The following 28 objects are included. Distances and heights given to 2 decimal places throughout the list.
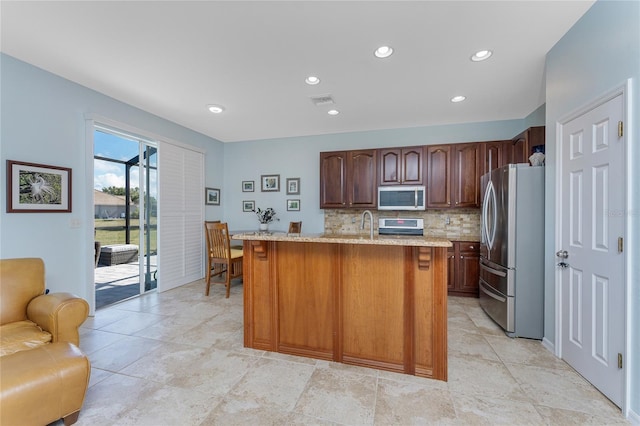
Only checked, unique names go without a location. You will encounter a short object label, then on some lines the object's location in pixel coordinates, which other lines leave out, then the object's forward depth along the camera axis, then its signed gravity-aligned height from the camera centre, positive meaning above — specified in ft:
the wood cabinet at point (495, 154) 12.58 +2.85
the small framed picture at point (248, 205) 17.70 +0.61
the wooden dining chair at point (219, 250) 12.87 -1.81
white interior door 5.53 -0.78
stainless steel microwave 13.51 +0.84
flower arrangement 16.87 -0.07
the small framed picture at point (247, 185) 17.71 +1.93
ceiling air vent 10.85 +4.80
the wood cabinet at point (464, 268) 12.68 -2.68
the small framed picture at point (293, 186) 16.72 +1.79
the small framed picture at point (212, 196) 16.52 +1.15
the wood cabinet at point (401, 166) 13.69 +2.52
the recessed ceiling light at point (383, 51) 7.57 +4.77
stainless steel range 14.01 -0.67
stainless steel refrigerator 8.52 -1.24
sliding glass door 12.63 +0.70
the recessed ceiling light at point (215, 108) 11.85 +4.85
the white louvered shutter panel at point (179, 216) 13.42 -0.09
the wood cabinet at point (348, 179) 14.39 +1.94
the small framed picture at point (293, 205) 16.74 +0.56
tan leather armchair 4.41 -2.71
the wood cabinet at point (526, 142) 10.36 +2.93
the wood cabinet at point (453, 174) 13.02 +1.96
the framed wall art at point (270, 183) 17.13 +2.04
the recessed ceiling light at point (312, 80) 9.27 +4.82
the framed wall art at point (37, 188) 8.04 +0.88
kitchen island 6.46 -2.33
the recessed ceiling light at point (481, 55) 7.75 +4.75
